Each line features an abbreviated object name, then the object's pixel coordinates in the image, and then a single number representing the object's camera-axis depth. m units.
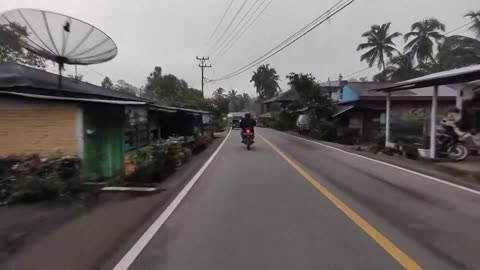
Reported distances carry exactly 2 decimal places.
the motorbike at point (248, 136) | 23.56
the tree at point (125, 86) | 64.57
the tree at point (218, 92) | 98.34
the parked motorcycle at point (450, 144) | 16.64
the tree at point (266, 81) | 109.81
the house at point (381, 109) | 32.16
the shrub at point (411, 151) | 18.25
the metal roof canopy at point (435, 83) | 14.25
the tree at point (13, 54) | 32.81
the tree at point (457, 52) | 40.94
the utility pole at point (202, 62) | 70.94
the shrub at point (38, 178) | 8.51
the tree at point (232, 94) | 137.98
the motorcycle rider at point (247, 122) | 23.75
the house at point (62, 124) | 11.41
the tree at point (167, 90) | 53.64
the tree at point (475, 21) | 36.00
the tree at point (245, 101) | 142.88
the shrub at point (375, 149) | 21.42
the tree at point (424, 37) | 52.38
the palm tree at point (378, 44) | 57.62
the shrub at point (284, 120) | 56.19
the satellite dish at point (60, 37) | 13.16
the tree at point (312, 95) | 39.03
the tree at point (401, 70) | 54.72
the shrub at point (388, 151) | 20.09
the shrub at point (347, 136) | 34.62
